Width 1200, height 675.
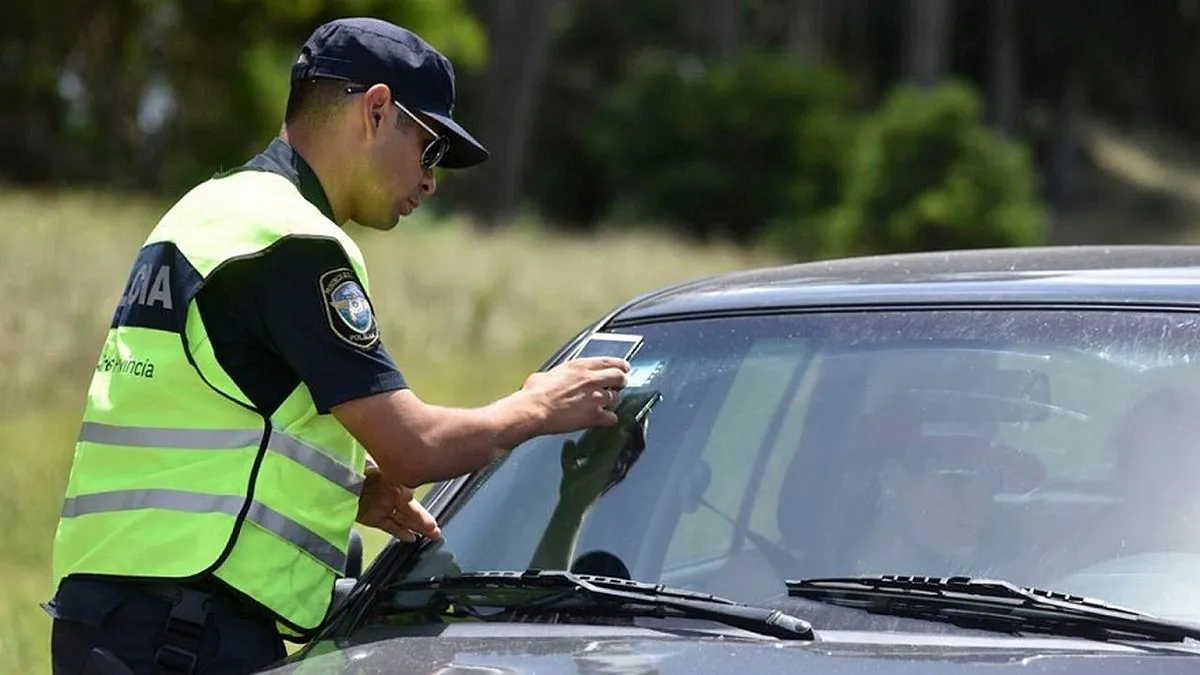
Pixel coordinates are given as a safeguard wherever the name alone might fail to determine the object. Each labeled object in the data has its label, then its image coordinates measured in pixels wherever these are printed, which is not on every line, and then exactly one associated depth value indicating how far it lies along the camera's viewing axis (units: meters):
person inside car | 5.82
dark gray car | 5.30
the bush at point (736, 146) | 74.06
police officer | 5.69
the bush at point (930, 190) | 67.25
